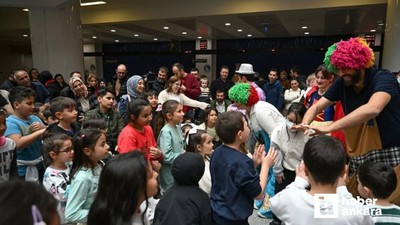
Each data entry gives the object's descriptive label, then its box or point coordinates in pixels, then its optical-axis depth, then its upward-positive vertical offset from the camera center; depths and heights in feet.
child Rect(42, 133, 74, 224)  6.40 -2.19
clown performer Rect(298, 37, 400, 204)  5.85 -0.86
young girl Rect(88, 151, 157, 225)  3.95 -1.71
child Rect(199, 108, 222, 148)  12.32 -2.36
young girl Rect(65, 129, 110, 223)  5.42 -2.15
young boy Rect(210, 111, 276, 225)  5.46 -2.06
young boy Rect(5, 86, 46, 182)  7.87 -1.79
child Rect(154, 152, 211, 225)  4.83 -2.24
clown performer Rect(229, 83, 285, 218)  8.99 -1.54
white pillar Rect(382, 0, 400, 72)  18.59 +1.93
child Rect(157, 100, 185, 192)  8.86 -2.26
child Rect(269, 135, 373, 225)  4.09 -1.89
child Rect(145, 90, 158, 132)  12.35 -1.36
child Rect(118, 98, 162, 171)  7.88 -1.87
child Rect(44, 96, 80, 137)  8.28 -1.32
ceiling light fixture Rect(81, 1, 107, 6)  27.30 +6.16
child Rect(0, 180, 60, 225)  2.18 -1.08
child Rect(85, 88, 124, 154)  10.30 -1.74
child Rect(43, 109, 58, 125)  9.19 -1.68
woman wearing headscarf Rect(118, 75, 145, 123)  13.21 -0.96
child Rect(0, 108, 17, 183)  6.73 -2.06
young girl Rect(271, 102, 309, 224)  7.72 -2.09
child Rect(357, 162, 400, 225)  4.91 -2.13
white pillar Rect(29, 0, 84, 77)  22.18 +2.35
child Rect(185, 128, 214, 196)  8.01 -2.14
